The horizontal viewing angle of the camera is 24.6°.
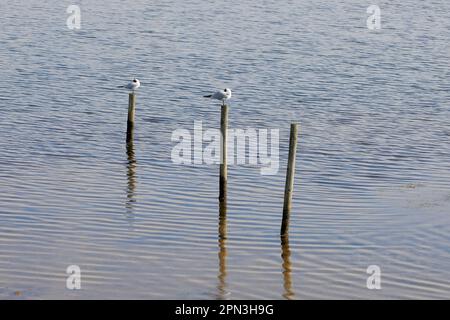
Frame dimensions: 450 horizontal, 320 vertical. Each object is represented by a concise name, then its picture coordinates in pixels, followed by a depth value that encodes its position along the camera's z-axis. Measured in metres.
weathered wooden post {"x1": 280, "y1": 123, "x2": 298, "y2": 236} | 21.89
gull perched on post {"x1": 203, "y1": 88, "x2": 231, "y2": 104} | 30.51
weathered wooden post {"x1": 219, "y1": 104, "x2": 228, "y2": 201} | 23.53
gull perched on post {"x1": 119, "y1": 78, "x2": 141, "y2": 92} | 34.28
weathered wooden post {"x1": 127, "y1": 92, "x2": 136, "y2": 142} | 30.50
